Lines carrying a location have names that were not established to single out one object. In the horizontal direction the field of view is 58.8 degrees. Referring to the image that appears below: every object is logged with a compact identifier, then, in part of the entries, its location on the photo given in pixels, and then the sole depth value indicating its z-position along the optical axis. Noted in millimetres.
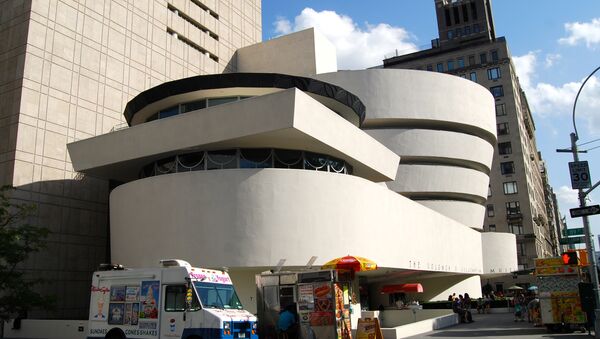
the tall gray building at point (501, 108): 77875
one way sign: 17831
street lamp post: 17531
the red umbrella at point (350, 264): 18416
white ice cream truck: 14773
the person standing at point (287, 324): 17172
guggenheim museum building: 24922
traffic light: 19375
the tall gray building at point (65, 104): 31000
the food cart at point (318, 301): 17109
